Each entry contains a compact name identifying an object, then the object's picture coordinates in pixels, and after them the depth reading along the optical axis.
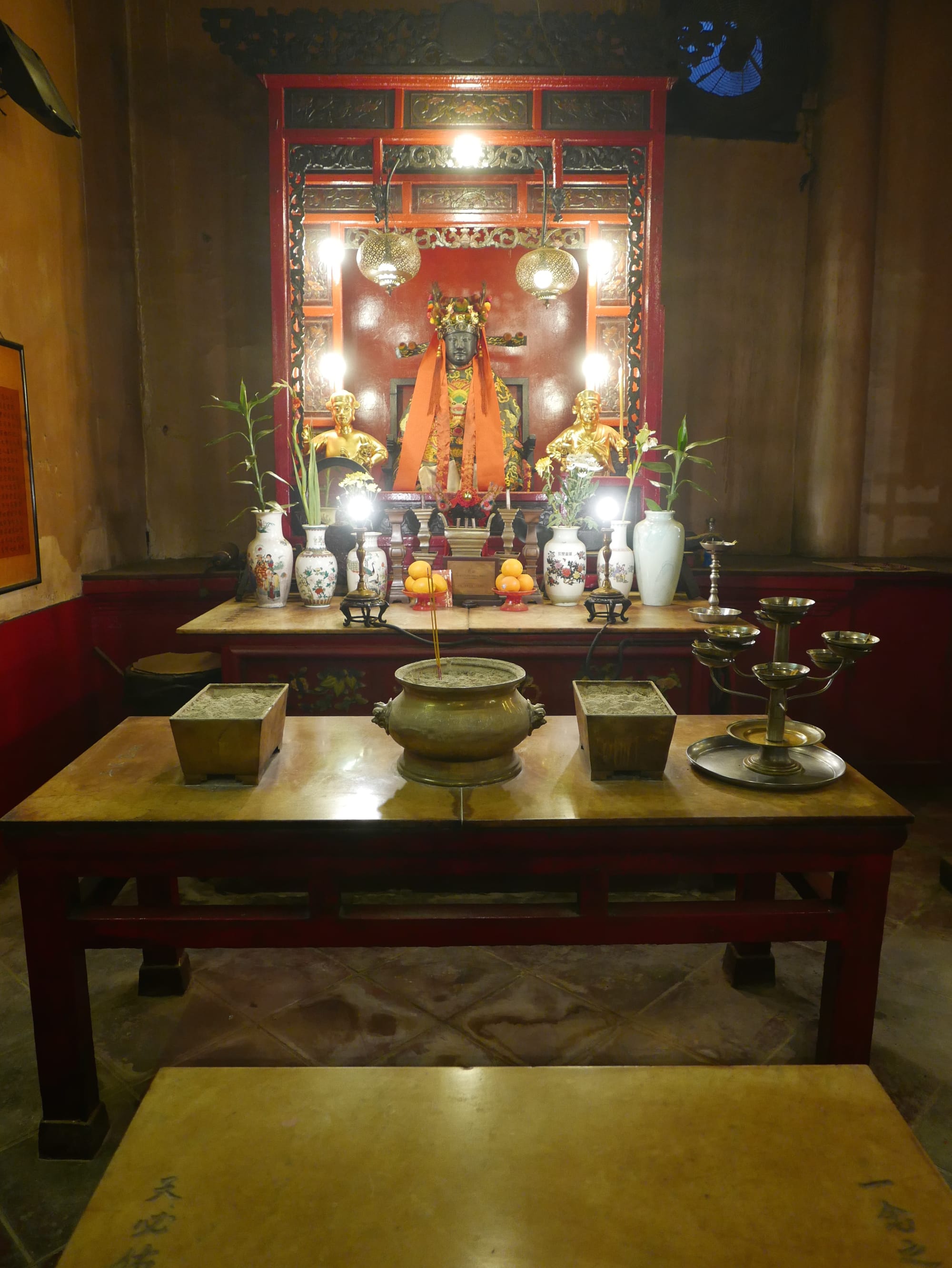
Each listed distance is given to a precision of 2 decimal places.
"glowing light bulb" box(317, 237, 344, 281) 4.64
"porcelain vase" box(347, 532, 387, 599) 3.80
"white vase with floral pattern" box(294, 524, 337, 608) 3.82
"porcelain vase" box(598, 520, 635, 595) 3.88
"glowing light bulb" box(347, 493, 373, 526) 3.89
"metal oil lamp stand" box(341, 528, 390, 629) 3.40
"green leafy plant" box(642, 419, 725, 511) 3.85
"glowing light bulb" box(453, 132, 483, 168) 4.17
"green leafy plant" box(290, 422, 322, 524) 4.01
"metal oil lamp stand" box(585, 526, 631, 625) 3.46
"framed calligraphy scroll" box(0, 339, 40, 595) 3.36
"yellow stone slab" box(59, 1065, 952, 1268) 0.95
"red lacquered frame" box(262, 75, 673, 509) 4.05
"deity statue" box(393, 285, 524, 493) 4.60
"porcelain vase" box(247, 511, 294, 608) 3.79
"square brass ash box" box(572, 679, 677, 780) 1.88
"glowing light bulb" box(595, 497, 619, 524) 4.30
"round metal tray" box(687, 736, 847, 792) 1.88
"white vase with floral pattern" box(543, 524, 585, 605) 3.89
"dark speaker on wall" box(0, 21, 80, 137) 2.93
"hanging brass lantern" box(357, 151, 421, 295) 4.28
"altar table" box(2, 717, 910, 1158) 1.72
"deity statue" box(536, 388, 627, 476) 4.49
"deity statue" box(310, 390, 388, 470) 4.47
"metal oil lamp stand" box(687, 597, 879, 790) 1.86
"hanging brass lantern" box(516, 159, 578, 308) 4.37
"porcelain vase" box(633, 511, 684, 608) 3.83
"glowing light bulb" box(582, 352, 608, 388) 4.73
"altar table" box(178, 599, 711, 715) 3.37
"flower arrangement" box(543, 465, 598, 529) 3.99
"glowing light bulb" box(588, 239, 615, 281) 4.68
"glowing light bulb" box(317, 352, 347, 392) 4.66
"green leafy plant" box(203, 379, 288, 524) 3.75
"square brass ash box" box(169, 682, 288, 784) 1.87
